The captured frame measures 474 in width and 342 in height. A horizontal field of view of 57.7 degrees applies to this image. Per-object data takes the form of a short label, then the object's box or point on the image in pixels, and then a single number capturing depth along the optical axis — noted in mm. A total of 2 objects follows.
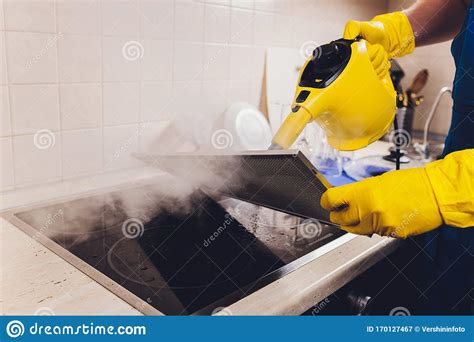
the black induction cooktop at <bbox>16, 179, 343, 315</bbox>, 810
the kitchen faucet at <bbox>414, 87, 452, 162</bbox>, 1888
